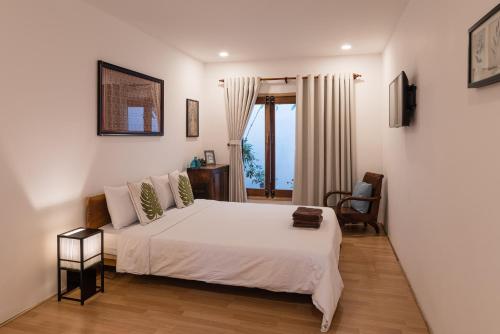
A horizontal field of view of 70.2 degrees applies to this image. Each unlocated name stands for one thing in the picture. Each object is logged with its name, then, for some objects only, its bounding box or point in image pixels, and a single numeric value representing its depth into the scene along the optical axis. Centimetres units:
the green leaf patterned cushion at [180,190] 441
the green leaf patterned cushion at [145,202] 364
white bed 277
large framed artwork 365
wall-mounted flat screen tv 310
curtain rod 566
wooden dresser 536
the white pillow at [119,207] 346
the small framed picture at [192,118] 555
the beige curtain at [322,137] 550
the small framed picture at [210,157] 597
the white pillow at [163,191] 418
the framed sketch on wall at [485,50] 145
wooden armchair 482
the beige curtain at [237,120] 587
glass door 596
